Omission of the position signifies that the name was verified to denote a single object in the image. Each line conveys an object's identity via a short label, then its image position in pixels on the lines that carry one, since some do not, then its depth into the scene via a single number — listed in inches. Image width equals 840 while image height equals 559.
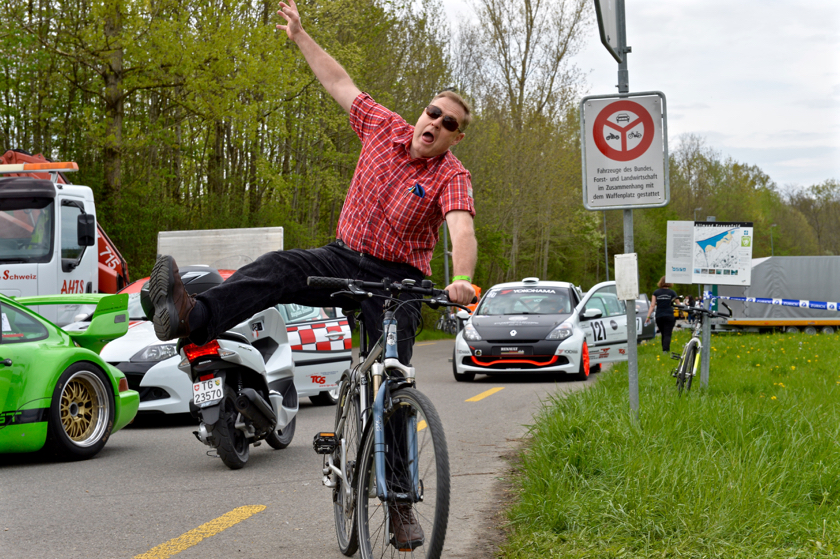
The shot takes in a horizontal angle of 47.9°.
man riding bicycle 152.3
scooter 247.9
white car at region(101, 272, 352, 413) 351.6
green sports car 261.4
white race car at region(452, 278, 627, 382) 557.3
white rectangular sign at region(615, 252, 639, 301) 254.4
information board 410.0
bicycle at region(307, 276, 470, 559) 127.6
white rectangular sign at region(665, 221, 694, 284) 422.0
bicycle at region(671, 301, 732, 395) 394.0
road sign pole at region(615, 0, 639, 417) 259.0
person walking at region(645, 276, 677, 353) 727.1
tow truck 557.9
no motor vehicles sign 263.7
